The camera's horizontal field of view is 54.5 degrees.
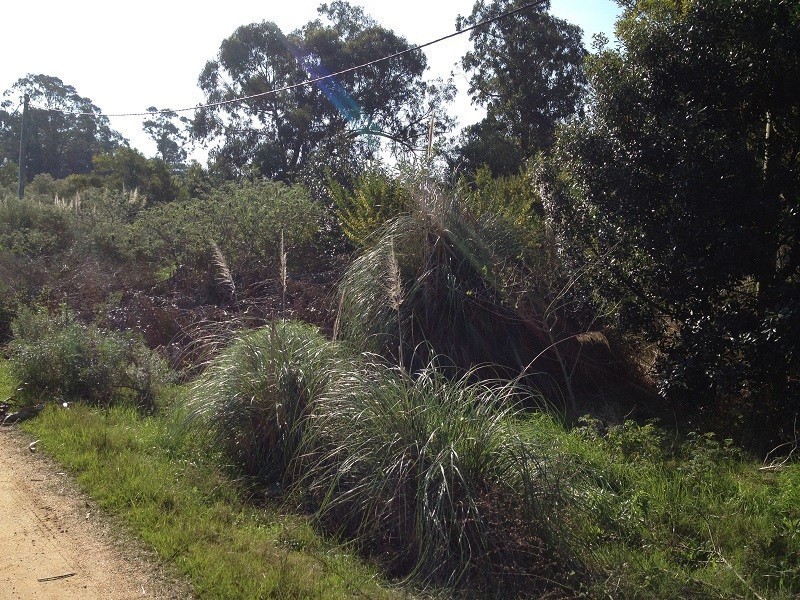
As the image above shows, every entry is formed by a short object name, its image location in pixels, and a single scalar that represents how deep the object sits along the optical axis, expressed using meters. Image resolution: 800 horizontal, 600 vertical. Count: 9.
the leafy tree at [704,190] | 7.54
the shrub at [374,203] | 11.52
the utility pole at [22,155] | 28.87
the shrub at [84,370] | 9.53
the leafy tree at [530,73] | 27.05
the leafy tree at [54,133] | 52.97
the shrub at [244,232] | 14.30
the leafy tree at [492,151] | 24.84
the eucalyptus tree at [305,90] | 34.78
